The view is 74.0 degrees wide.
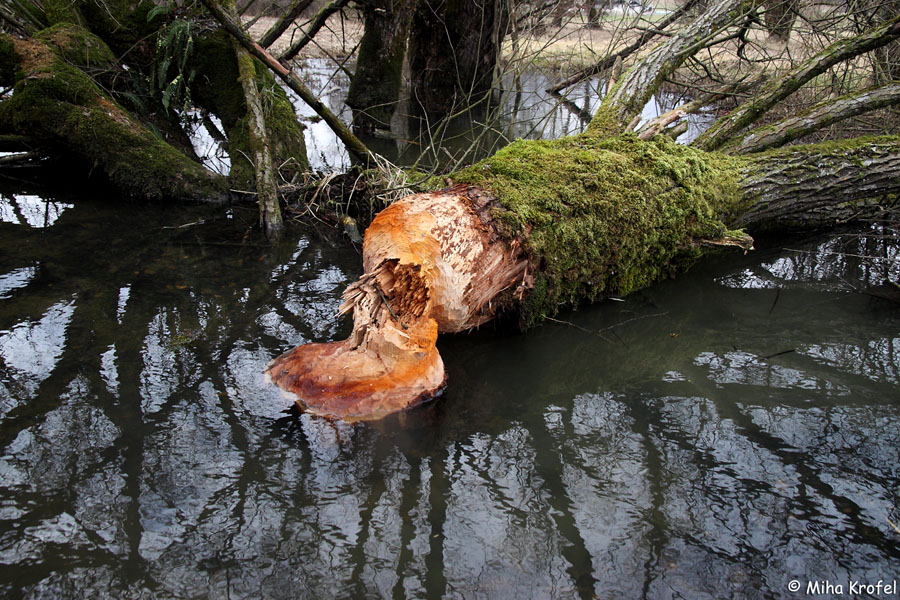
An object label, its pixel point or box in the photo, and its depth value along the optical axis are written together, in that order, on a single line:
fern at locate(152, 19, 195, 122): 6.38
